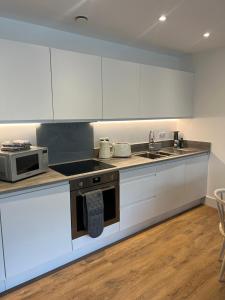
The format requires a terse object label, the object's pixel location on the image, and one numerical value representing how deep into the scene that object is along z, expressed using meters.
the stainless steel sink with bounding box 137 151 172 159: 3.17
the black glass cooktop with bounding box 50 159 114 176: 2.34
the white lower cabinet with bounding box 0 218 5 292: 1.77
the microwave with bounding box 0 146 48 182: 1.85
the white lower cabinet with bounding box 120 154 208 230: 2.54
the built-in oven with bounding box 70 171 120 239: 2.14
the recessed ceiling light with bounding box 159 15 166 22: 2.07
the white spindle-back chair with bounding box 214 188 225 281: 1.87
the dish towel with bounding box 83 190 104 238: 2.15
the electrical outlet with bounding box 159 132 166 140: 3.60
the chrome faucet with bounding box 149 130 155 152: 3.40
